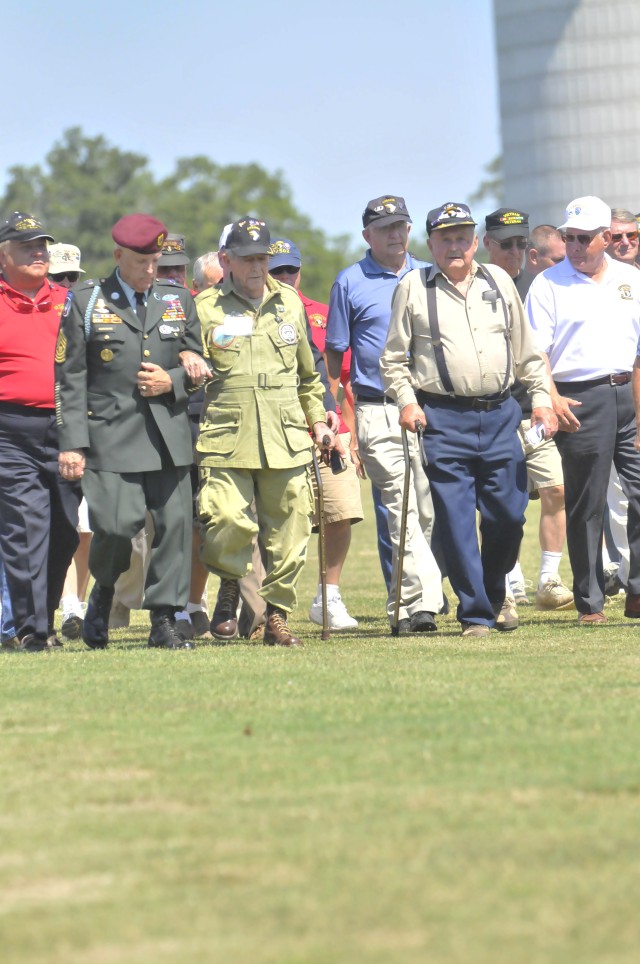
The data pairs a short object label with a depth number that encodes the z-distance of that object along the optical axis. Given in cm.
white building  17975
